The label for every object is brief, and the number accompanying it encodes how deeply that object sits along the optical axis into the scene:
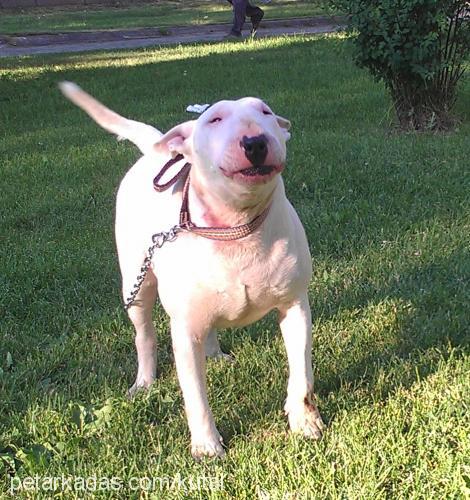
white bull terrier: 2.28
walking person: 16.56
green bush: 6.56
